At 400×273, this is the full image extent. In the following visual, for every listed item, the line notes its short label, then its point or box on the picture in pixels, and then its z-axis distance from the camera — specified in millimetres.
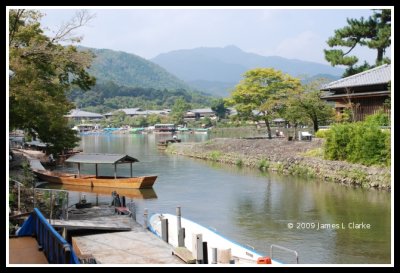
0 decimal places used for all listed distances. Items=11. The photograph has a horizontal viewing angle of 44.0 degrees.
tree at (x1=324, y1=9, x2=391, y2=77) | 32938
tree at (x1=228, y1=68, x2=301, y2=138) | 37766
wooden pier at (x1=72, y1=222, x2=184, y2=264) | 9320
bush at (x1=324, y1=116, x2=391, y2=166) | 20016
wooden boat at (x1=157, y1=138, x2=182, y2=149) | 46488
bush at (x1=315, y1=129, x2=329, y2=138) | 27550
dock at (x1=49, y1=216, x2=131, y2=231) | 10883
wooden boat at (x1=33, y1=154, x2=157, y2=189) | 21344
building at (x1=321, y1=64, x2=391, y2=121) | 26406
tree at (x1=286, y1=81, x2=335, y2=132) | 32125
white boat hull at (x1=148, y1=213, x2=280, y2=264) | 9623
